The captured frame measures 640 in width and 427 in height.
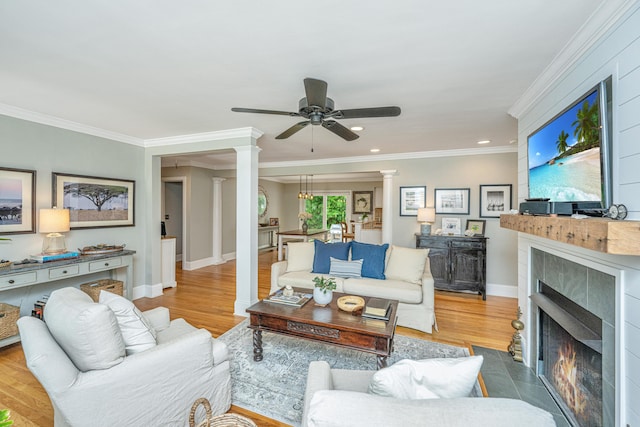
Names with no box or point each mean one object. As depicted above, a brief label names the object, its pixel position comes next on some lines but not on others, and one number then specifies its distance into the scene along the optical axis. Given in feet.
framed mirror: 27.37
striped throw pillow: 11.53
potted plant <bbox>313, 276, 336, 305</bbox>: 8.21
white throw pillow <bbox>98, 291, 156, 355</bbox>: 5.44
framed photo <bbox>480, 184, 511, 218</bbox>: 14.37
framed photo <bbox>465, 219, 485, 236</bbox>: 14.51
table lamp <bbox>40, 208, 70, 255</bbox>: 9.79
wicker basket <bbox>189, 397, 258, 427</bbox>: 4.38
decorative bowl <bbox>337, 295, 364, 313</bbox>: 7.70
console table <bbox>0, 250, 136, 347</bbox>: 8.61
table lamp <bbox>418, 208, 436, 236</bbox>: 14.88
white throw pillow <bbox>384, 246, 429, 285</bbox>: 10.95
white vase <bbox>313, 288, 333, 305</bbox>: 8.20
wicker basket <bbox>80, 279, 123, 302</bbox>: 10.87
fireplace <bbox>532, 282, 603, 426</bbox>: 4.97
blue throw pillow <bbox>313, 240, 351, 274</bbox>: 12.30
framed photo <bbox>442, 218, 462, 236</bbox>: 15.02
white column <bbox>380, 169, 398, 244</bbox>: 16.31
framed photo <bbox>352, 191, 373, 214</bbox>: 29.22
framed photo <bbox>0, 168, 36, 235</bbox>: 9.32
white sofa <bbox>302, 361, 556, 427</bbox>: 2.51
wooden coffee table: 6.72
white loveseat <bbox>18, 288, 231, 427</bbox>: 4.35
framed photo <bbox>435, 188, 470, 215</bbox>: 15.02
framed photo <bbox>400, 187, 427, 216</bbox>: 15.75
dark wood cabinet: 13.89
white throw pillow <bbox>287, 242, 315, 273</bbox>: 12.75
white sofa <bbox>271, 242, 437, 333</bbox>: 10.14
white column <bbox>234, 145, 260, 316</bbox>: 11.64
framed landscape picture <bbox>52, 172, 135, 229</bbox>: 11.04
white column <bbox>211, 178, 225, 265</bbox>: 21.98
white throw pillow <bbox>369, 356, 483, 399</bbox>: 3.44
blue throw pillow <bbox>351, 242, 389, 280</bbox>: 11.53
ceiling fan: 6.00
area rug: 6.48
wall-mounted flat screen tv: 4.38
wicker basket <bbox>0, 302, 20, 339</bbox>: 8.44
